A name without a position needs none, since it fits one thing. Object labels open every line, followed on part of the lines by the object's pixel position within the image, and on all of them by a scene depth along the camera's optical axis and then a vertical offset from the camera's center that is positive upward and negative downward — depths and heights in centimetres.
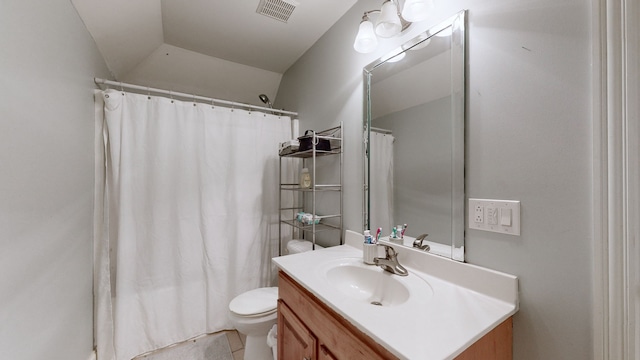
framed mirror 94 +20
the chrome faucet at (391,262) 102 -39
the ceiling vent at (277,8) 147 +117
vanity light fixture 96 +75
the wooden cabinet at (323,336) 65 -54
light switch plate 78 -14
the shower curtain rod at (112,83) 151 +68
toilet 138 -87
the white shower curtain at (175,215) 155 -28
